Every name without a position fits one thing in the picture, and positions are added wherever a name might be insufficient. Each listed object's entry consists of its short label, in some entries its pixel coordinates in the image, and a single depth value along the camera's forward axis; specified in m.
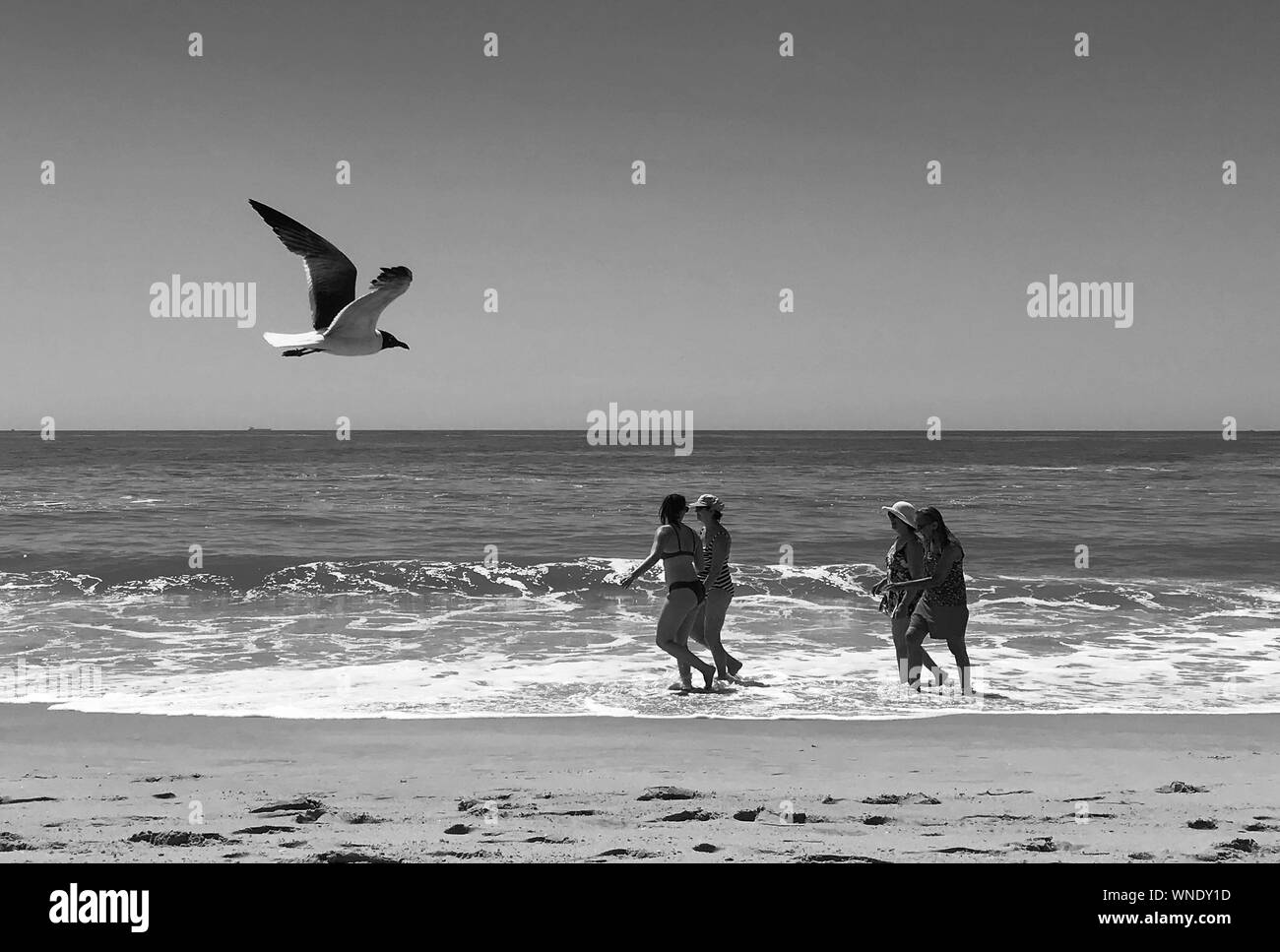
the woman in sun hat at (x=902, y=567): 8.76
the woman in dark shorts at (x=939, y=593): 8.58
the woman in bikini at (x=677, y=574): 8.66
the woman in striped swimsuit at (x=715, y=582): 9.20
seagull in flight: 4.96
